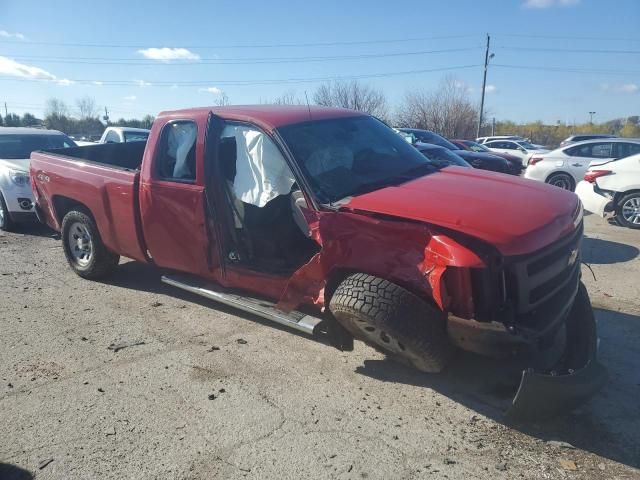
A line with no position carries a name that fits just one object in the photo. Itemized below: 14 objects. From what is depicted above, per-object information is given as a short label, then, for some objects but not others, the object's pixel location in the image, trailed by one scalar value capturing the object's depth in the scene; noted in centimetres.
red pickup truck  306
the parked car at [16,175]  834
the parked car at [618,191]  895
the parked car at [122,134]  1520
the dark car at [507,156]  2058
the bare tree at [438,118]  5091
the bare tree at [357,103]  4473
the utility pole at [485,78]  4419
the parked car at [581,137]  2489
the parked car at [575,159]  1260
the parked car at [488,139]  2970
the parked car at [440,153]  1022
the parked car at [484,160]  1492
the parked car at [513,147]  2328
